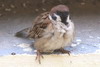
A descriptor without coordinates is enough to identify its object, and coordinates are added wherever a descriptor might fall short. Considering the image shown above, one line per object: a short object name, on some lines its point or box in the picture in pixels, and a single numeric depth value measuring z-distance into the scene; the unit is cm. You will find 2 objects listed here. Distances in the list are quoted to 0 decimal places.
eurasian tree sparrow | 224
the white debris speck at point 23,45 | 233
